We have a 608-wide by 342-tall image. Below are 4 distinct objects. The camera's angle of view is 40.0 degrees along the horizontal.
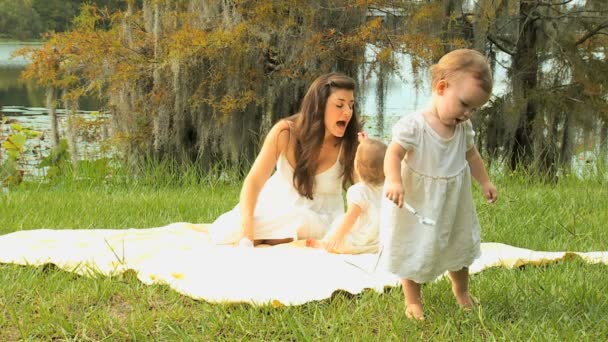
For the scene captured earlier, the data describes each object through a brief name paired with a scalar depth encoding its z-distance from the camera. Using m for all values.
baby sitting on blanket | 4.16
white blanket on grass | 3.40
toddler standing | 2.89
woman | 4.49
